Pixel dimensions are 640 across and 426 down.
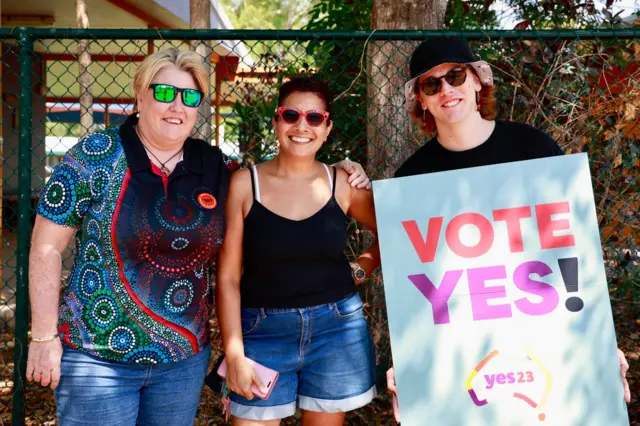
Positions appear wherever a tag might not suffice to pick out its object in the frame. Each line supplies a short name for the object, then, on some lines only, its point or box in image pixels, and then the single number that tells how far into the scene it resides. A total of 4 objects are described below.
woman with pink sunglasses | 2.58
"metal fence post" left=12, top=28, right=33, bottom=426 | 3.19
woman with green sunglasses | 2.39
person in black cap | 2.59
